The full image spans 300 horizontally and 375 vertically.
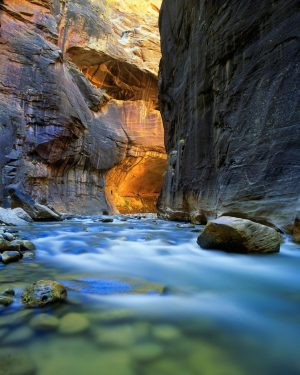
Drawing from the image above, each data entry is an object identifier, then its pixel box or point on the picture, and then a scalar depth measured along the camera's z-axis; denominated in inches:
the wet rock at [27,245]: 145.4
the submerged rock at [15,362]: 42.3
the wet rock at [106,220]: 413.7
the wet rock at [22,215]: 357.3
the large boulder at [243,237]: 144.8
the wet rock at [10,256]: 111.9
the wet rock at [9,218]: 297.8
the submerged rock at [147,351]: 47.5
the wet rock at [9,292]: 73.2
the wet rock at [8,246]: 128.3
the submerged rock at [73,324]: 56.7
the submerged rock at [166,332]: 54.7
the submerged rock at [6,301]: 67.2
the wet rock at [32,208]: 396.7
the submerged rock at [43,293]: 67.6
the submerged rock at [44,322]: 56.9
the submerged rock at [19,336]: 51.1
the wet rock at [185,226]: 283.4
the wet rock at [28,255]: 129.0
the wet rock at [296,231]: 160.5
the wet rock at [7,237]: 155.2
